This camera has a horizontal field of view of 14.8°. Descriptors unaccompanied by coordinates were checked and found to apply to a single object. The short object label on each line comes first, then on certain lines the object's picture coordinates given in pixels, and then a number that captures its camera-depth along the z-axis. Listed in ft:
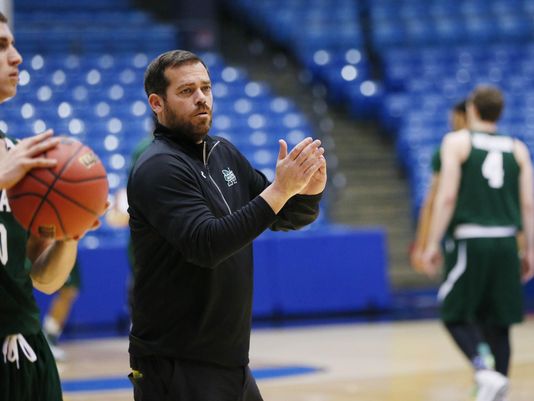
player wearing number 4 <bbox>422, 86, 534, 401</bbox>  40.26
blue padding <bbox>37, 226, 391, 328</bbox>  76.50
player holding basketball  20.08
